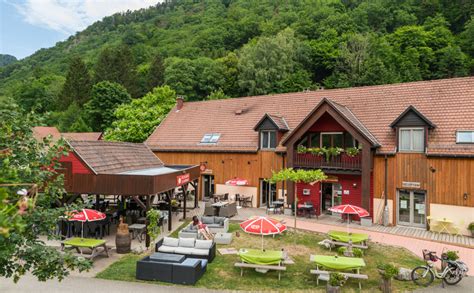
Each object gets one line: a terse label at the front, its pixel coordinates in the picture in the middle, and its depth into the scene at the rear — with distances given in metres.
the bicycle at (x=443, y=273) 11.15
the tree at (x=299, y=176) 16.81
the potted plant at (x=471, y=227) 17.14
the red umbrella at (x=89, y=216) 13.77
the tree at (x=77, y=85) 72.38
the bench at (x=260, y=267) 11.75
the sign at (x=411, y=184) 18.88
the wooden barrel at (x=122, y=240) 14.27
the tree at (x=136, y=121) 39.31
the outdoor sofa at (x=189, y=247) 13.02
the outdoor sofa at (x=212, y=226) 15.50
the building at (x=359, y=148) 18.34
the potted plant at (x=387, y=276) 10.45
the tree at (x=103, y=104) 59.75
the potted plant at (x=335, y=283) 10.35
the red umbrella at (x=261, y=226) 12.40
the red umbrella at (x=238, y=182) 24.94
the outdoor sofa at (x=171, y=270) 11.16
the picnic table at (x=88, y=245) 13.20
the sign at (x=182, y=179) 18.10
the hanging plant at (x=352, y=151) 20.16
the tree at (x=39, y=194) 5.89
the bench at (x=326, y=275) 11.04
